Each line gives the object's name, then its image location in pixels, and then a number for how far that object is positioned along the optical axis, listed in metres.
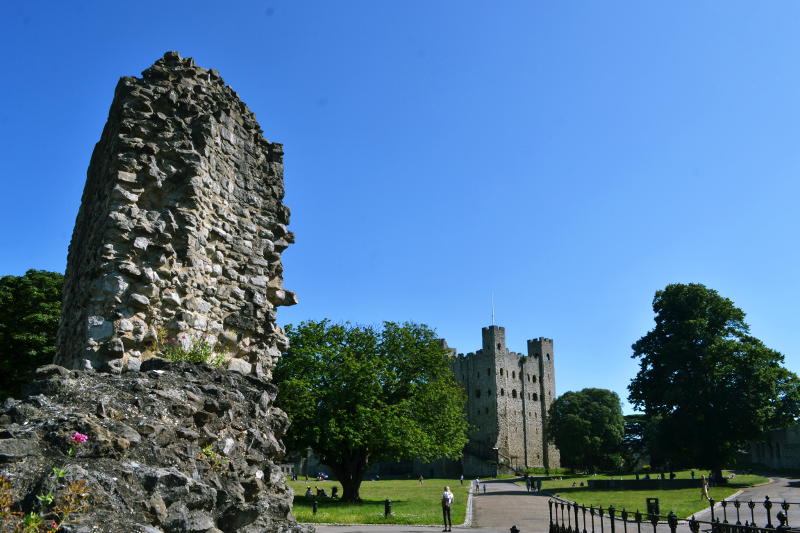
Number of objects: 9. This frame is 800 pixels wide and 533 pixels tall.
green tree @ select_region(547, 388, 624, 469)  70.12
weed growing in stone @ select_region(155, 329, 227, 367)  6.47
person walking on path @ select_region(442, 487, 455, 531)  19.45
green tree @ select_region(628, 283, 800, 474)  36.38
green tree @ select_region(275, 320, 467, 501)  28.91
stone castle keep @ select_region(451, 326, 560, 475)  85.56
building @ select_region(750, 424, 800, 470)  48.28
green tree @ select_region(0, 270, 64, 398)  26.41
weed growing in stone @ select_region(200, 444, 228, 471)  4.79
